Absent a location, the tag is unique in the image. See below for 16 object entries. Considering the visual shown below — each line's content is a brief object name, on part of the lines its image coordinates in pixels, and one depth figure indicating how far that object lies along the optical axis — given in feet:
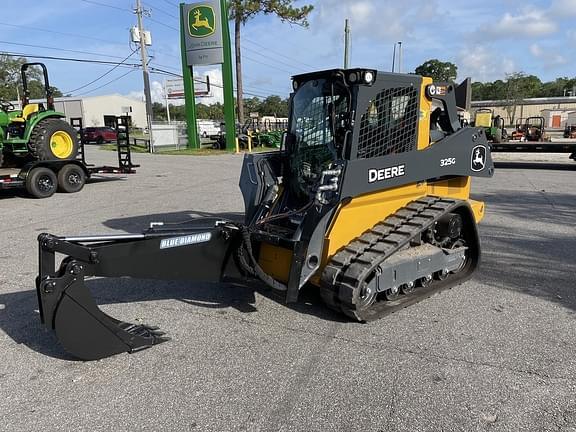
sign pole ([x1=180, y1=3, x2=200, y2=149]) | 83.46
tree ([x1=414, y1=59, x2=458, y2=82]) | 271.96
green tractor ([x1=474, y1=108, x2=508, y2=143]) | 65.21
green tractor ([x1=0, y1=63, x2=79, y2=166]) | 36.86
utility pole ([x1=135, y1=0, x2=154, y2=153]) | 93.85
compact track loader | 11.27
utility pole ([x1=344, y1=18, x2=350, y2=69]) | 111.45
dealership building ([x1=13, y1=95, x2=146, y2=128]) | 221.66
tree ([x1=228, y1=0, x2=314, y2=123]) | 97.55
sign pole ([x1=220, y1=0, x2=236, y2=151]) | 80.79
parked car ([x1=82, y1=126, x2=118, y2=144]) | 126.00
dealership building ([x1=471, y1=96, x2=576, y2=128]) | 195.00
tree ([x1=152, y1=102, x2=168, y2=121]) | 312.01
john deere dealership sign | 80.74
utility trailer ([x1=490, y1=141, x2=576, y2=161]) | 54.65
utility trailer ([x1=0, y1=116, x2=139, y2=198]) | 35.32
